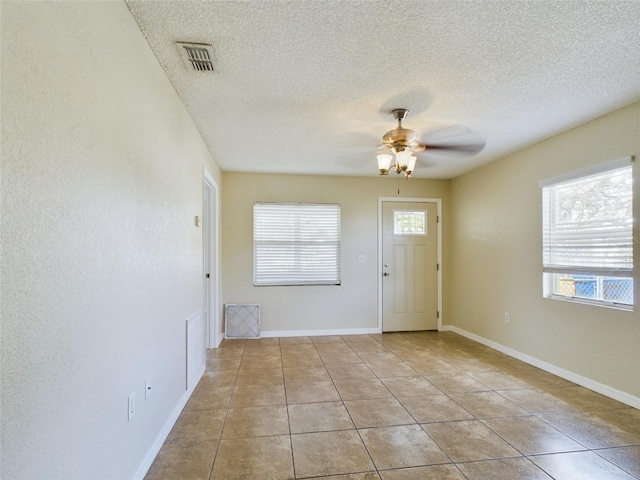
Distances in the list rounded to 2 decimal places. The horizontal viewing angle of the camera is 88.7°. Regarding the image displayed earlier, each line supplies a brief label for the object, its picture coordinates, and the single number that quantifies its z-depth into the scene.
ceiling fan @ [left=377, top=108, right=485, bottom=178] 2.60
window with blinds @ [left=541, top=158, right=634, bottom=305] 2.69
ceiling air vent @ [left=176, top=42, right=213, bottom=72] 1.86
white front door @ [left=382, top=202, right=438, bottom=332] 5.16
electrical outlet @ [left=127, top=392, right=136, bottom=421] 1.65
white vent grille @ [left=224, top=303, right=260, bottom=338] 4.70
